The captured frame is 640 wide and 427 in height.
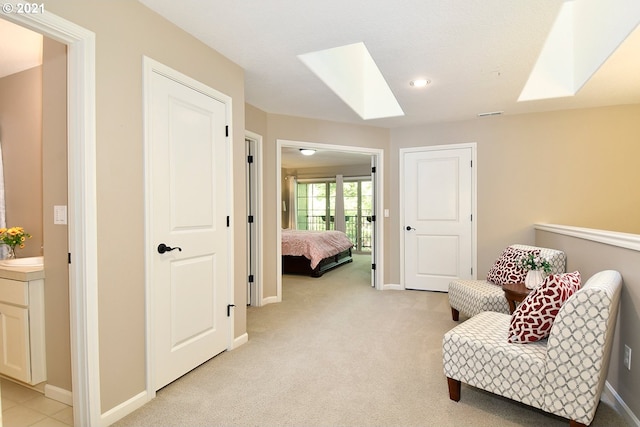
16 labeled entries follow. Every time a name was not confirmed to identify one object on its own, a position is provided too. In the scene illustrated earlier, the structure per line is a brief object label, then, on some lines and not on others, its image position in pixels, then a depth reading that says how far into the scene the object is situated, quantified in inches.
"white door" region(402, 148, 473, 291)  182.7
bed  227.3
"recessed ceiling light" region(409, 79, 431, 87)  126.0
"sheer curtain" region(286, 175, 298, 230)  371.9
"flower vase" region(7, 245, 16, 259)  95.3
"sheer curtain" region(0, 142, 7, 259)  107.7
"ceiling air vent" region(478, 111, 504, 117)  165.6
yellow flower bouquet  93.1
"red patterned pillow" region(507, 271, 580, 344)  73.5
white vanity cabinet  81.0
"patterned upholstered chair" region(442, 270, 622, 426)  63.1
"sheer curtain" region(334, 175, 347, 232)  352.8
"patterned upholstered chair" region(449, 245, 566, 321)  119.8
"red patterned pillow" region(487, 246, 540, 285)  128.0
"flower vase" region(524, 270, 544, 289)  108.3
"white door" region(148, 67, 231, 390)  84.1
